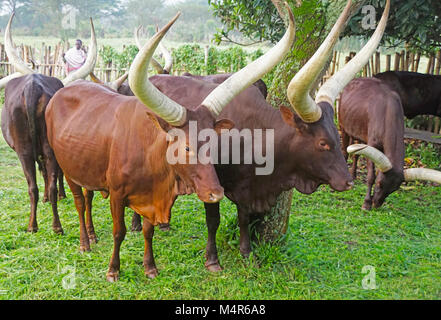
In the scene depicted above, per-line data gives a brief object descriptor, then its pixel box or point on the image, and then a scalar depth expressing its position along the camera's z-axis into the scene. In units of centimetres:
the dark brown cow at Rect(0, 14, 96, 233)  462
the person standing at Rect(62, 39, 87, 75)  1257
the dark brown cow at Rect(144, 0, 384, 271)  354
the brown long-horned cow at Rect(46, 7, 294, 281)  300
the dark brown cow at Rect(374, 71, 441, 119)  770
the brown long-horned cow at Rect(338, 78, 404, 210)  551
